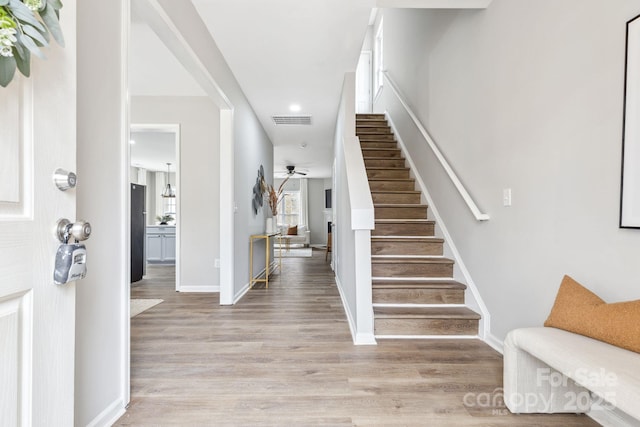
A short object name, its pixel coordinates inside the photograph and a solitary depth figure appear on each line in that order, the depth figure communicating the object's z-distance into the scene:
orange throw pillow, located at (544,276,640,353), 1.16
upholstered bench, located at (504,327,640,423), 0.98
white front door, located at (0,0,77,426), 0.76
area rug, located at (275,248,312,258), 7.87
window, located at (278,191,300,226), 11.32
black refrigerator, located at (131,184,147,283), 4.69
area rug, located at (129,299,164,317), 3.20
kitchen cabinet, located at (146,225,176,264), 6.27
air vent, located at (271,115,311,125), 4.82
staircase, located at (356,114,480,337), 2.46
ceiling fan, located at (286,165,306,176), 8.63
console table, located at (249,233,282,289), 4.33
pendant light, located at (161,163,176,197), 9.04
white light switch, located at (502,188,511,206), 2.14
